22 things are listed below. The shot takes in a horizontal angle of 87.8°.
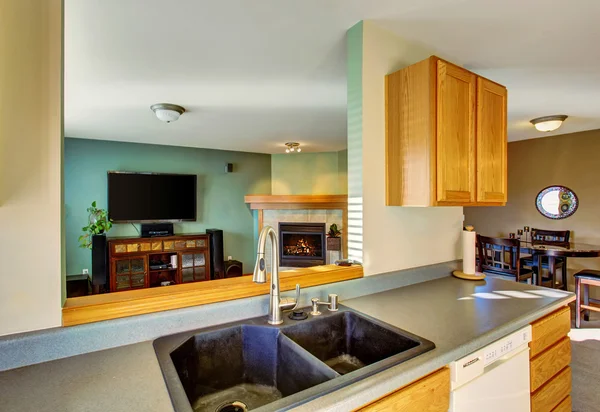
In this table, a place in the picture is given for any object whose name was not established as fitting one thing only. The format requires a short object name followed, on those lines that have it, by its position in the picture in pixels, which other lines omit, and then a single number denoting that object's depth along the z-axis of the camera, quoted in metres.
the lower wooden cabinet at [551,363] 1.45
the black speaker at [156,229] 4.95
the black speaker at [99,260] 4.36
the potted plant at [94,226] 4.44
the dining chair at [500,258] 3.42
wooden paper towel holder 2.00
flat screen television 4.84
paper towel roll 2.05
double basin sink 1.05
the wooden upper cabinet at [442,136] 1.55
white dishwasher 1.11
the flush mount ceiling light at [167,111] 3.15
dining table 3.40
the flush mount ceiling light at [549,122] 3.70
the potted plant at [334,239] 5.28
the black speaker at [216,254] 5.25
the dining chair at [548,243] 3.79
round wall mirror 4.60
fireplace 5.49
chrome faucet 1.18
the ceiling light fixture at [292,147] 5.27
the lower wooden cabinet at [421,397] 0.90
